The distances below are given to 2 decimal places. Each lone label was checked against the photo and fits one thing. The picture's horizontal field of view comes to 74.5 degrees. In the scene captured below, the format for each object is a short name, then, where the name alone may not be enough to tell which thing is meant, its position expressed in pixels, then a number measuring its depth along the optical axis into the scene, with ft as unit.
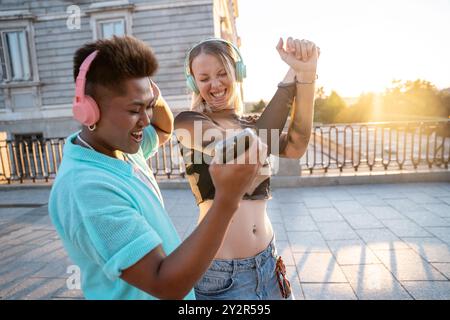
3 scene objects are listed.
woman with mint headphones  4.65
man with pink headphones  2.70
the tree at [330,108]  114.32
